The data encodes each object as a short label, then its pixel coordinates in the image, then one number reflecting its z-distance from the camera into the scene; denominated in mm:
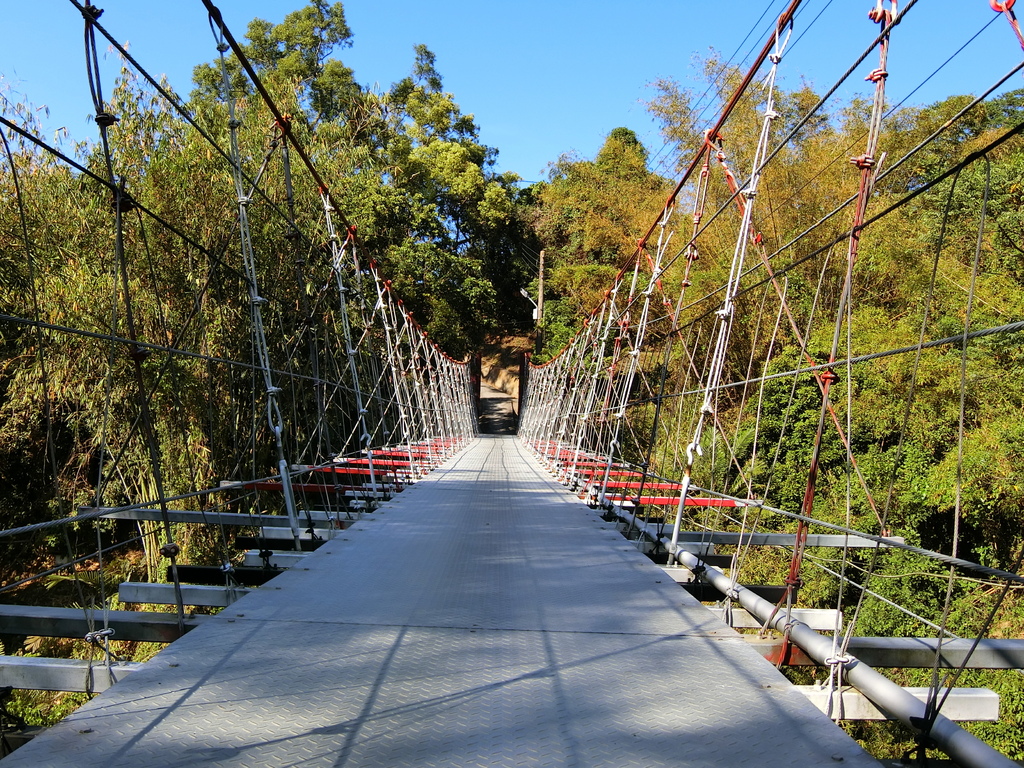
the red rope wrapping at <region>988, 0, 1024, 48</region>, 1243
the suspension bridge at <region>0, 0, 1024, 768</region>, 1301
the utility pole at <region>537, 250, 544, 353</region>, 18973
